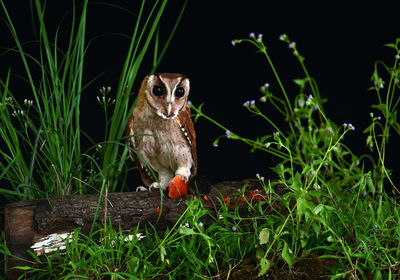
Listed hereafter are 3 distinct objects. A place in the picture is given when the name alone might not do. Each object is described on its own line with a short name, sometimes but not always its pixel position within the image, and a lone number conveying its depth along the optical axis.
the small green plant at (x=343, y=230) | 3.68
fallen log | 4.23
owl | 4.79
